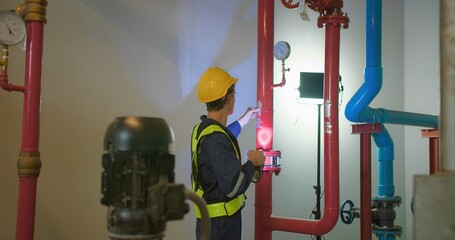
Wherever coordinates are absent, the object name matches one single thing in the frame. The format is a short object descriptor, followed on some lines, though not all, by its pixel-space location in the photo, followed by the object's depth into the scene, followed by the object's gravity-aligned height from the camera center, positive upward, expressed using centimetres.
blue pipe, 282 +26
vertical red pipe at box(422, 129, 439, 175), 323 +5
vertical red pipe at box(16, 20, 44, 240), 196 +8
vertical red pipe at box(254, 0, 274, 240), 255 +26
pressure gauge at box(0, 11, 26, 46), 187 +48
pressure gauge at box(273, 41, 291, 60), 265 +58
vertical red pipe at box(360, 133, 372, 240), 270 -25
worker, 191 -6
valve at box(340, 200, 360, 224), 274 -38
